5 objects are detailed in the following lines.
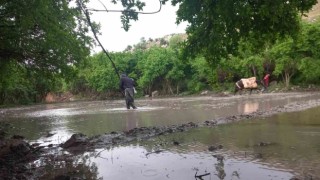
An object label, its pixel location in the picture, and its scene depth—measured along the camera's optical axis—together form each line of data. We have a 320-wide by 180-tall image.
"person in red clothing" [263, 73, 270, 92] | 36.38
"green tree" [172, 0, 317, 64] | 6.78
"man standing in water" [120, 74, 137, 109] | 19.11
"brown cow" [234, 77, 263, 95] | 33.19
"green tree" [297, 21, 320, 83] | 32.84
